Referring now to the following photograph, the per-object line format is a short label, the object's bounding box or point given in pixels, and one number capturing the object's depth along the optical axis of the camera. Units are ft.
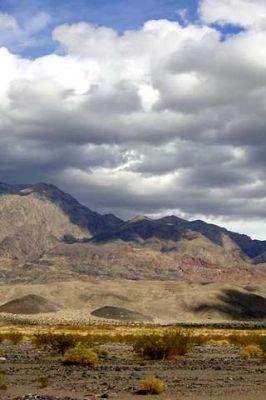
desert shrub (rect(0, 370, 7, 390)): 91.89
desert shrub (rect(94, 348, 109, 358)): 151.75
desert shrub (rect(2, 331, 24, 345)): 207.84
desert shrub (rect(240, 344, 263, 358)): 164.24
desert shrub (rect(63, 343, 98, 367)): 127.44
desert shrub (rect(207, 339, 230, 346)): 229.54
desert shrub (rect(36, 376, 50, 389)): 95.96
